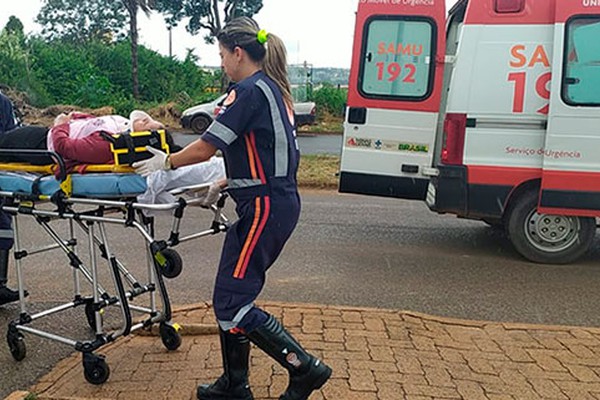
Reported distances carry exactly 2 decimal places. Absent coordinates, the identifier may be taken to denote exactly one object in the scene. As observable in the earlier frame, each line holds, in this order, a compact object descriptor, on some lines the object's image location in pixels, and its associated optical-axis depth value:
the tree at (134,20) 29.12
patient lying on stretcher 3.72
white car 22.02
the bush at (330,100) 27.98
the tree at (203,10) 35.16
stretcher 3.65
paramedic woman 3.29
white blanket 3.69
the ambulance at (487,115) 6.56
